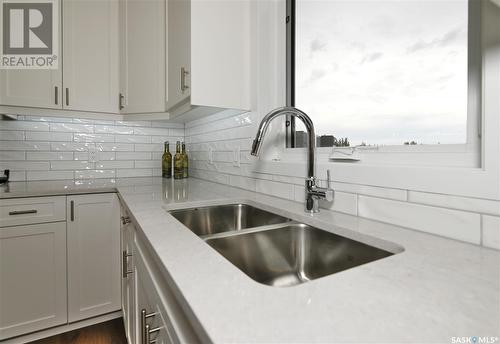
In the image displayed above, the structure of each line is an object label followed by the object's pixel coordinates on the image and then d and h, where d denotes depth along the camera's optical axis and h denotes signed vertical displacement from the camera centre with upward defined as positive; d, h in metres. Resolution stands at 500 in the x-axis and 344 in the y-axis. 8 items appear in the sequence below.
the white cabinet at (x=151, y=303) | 0.47 -0.32
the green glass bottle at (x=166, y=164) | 2.31 +0.02
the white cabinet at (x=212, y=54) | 1.33 +0.60
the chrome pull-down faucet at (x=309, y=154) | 0.90 +0.05
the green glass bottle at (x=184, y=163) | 2.29 +0.03
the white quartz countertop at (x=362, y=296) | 0.31 -0.19
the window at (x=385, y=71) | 0.74 +0.35
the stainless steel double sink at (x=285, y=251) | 0.78 -0.27
